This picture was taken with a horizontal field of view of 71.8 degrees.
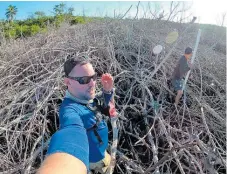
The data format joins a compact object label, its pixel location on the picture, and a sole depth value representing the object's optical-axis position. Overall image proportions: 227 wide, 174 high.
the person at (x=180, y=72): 2.00
